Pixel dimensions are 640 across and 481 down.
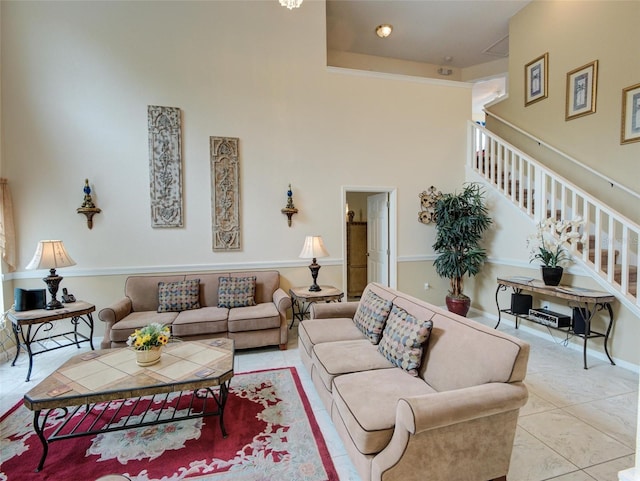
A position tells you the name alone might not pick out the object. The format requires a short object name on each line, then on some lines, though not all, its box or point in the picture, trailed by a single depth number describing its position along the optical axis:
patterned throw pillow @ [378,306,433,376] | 2.02
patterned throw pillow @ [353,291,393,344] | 2.55
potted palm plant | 4.56
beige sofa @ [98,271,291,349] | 3.26
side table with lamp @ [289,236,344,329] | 3.82
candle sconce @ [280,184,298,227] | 4.36
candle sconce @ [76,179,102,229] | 3.78
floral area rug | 1.78
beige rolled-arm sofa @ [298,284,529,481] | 1.41
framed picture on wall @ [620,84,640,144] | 3.57
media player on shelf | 3.32
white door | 5.18
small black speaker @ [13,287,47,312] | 3.19
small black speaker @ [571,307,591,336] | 3.17
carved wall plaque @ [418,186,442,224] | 5.07
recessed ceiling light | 5.50
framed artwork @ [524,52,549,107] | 4.70
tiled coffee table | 1.85
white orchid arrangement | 3.38
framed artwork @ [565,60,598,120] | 4.03
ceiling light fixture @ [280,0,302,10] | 2.33
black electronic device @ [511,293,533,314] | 3.84
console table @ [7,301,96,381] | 3.00
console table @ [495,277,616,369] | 3.03
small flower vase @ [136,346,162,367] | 2.15
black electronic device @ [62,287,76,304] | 3.46
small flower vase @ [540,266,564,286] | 3.46
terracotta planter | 4.62
